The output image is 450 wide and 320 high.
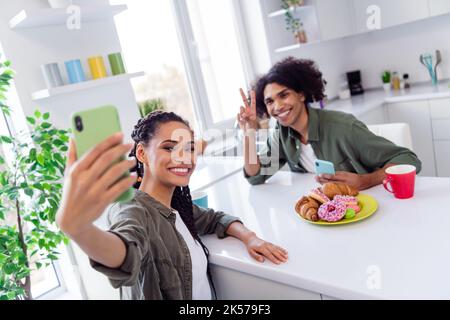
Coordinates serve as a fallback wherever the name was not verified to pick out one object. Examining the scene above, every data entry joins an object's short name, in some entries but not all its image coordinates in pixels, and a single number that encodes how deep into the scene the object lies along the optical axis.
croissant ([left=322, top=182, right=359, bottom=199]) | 1.24
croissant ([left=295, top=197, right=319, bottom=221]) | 1.17
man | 1.53
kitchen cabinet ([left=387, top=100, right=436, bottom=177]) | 2.89
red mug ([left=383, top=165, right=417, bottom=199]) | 1.18
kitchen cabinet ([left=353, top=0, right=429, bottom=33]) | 2.96
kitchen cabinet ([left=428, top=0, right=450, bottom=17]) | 2.83
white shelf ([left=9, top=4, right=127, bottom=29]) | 1.61
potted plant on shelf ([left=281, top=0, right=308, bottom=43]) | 3.01
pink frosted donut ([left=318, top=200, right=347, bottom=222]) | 1.13
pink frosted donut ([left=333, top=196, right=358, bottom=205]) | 1.17
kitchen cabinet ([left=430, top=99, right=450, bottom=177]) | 2.78
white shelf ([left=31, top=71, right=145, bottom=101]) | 1.67
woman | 0.73
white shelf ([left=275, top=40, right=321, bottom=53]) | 2.98
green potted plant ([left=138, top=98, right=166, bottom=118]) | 2.37
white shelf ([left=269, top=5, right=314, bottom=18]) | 2.98
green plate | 1.11
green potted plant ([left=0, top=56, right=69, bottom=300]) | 1.45
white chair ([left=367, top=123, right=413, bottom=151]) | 1.68
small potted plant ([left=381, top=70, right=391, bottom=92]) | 3.45
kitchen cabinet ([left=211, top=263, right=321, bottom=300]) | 0.98
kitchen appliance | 3.64
